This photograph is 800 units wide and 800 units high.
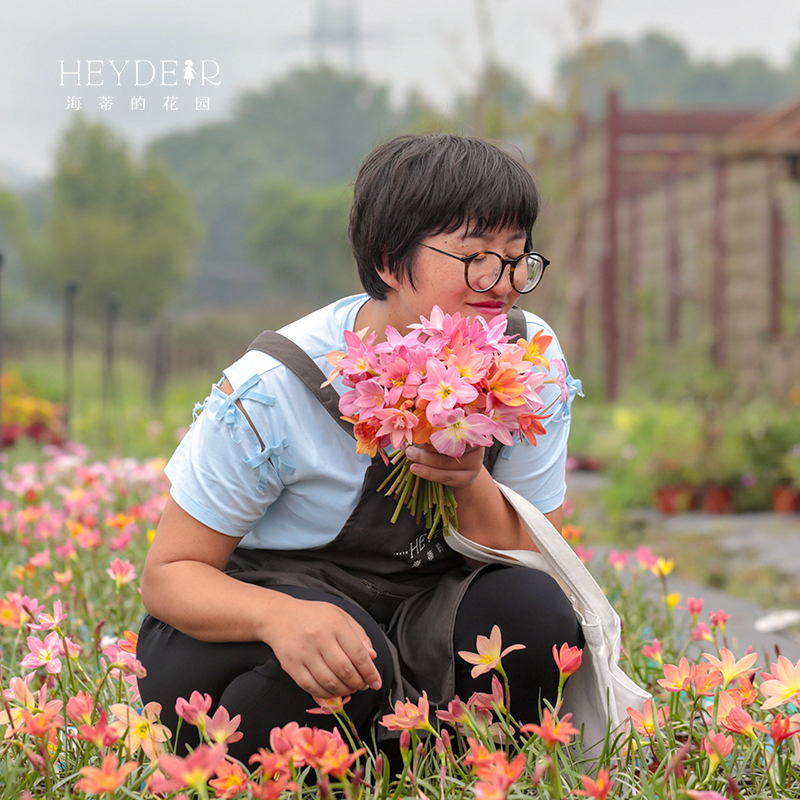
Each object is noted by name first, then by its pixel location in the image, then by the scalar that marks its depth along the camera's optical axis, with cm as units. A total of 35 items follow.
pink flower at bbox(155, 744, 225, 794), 329
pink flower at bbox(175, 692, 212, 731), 347
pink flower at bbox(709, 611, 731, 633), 383
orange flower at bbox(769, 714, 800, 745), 351
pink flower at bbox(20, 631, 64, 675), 368
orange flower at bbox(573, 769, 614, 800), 335
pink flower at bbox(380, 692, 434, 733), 350
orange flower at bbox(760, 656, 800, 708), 356
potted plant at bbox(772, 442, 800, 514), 837
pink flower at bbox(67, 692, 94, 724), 352
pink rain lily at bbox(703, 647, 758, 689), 361
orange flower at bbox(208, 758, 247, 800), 340
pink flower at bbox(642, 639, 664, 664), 385
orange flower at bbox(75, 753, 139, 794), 334
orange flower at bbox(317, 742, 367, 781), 340
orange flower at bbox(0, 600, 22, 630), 393
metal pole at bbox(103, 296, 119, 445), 1065
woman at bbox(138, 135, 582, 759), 370
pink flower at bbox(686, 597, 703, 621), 392
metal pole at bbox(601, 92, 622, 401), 1754
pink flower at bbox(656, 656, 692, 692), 361
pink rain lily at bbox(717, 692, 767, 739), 354
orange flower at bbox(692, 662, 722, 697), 360
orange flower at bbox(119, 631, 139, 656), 382
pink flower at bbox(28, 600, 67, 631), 369
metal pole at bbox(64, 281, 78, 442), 944
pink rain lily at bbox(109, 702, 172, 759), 356
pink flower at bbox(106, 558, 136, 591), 396
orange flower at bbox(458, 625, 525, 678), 360
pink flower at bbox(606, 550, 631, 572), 430
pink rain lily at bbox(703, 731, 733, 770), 347
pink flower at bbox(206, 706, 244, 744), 347
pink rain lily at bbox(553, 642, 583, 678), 355
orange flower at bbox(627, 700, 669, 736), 359
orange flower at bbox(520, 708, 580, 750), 342
